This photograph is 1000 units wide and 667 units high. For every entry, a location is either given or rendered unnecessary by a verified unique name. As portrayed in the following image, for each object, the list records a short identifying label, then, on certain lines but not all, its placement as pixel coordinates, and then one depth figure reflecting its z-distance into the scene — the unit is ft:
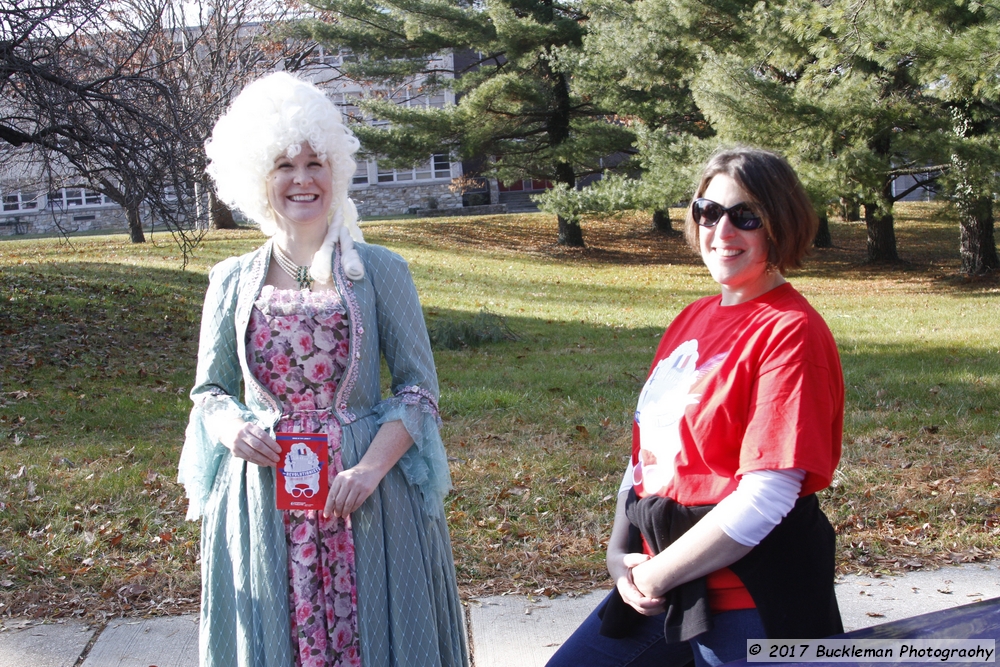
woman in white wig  7.86
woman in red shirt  5.84
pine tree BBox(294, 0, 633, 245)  68.18
